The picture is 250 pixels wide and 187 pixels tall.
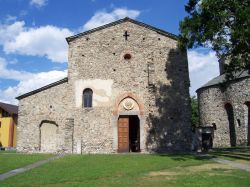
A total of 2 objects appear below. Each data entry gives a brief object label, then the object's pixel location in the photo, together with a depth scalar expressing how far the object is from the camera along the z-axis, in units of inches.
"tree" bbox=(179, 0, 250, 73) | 404.1
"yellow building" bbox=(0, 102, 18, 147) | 1152.9
